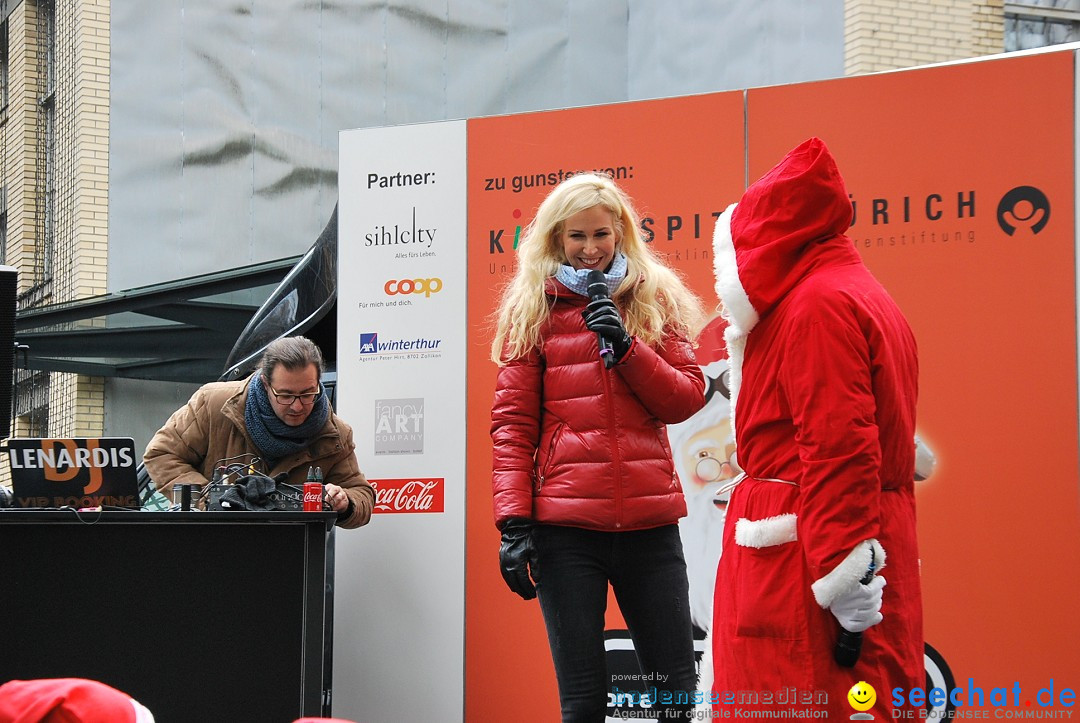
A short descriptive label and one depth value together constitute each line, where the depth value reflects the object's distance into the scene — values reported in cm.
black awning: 1223
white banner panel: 559
